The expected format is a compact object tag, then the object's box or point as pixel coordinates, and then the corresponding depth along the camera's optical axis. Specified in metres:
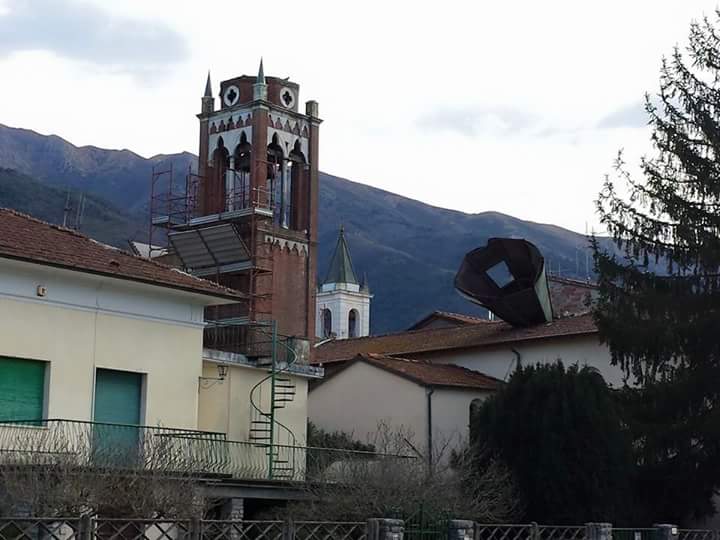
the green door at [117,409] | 24.27
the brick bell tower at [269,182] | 49.56
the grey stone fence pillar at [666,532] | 22.45
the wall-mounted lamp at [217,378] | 30.77
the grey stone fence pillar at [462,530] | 18.89
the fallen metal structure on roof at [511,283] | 41.75
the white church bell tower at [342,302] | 111.88
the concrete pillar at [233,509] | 26.14
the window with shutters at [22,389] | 24.23
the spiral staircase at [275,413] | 30.83
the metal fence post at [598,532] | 20.77
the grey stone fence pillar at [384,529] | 16.69
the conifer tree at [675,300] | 30.61
